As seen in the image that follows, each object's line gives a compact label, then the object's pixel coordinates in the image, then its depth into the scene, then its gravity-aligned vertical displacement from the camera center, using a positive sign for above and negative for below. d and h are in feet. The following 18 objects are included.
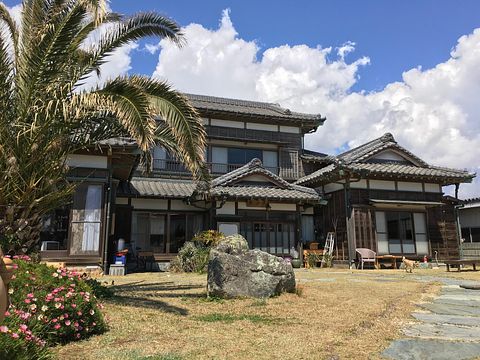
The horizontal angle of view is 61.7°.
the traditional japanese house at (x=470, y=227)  75.31 +5.19
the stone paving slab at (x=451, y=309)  20.59 -2.93
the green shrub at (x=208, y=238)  49.59 +2.12
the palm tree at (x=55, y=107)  20.33 +7.83
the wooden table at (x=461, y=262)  48.78 -0.99
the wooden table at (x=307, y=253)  60.39 +0.25
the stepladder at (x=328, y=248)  60.95 +1.01
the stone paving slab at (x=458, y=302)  23.27 -2.84
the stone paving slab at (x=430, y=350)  12.94 -3.20
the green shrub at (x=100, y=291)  24.75 -2.16
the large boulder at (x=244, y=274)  25.02 -1.19
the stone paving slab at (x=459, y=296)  25.73 -2.77
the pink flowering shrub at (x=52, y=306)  14.39 -1.84
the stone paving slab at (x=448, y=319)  18.16 -3.02
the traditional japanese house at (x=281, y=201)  57.36 +7.79
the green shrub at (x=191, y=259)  47.98 -0.42
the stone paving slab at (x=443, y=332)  15.24 -3.09
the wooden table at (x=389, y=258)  57.41 -0.56
